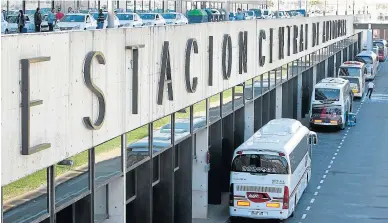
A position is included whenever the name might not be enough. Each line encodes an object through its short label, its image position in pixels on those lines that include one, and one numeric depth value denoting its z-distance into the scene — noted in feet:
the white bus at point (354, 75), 230.68
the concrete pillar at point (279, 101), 147.84
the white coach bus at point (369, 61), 283.18
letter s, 57.16
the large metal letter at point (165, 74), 73.26
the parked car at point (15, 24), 78.39
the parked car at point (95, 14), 109.36
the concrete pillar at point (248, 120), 122.42
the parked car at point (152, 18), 113.02
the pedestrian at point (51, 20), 88.69
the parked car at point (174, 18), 116.26
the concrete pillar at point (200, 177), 98.53
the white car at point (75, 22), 98.65
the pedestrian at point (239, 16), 147.21
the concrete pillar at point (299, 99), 177.72
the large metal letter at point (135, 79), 66.85
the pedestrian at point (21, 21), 74.18
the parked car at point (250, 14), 175.63
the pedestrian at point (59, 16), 99.96
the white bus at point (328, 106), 175.63
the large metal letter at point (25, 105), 48.37
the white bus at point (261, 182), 96.02
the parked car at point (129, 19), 108.44
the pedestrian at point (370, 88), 238.68
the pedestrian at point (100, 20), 88.17
